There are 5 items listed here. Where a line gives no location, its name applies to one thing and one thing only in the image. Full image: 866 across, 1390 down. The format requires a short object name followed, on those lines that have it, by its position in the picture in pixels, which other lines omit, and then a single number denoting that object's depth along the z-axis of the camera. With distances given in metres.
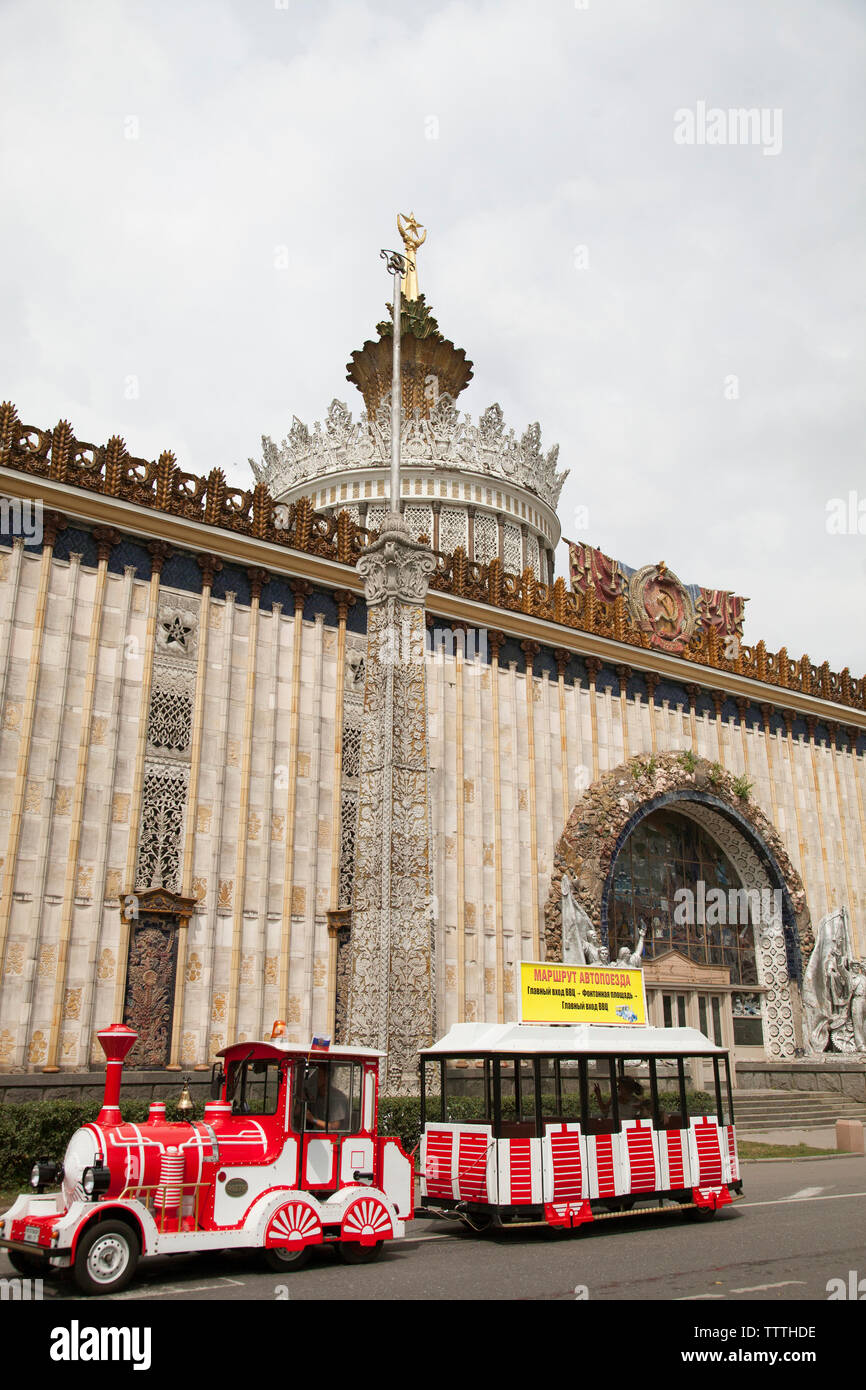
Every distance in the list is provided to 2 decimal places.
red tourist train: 10.14
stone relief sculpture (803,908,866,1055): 33.09
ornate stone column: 16.27
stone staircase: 27.39
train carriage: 13.28
